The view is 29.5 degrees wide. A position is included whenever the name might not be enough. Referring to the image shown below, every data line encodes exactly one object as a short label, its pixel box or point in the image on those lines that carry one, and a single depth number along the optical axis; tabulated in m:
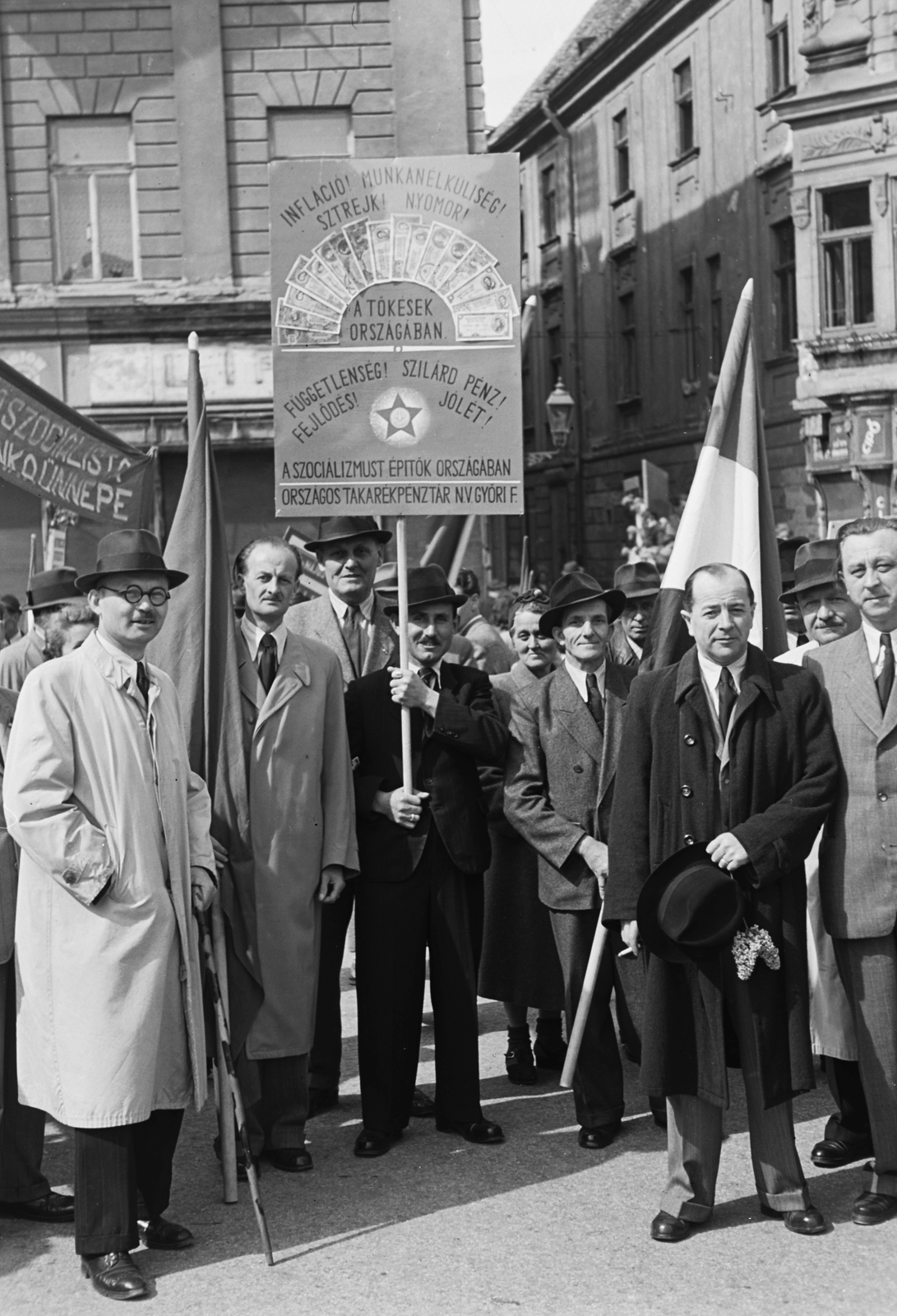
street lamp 28.67
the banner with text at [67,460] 10.48
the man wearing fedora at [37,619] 8.40
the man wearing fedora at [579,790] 5.99
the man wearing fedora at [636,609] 9.18
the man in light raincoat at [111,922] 4.78
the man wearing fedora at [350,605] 7.08
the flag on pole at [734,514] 6.33
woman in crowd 6.66
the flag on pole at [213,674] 5.79
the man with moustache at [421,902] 6.07
